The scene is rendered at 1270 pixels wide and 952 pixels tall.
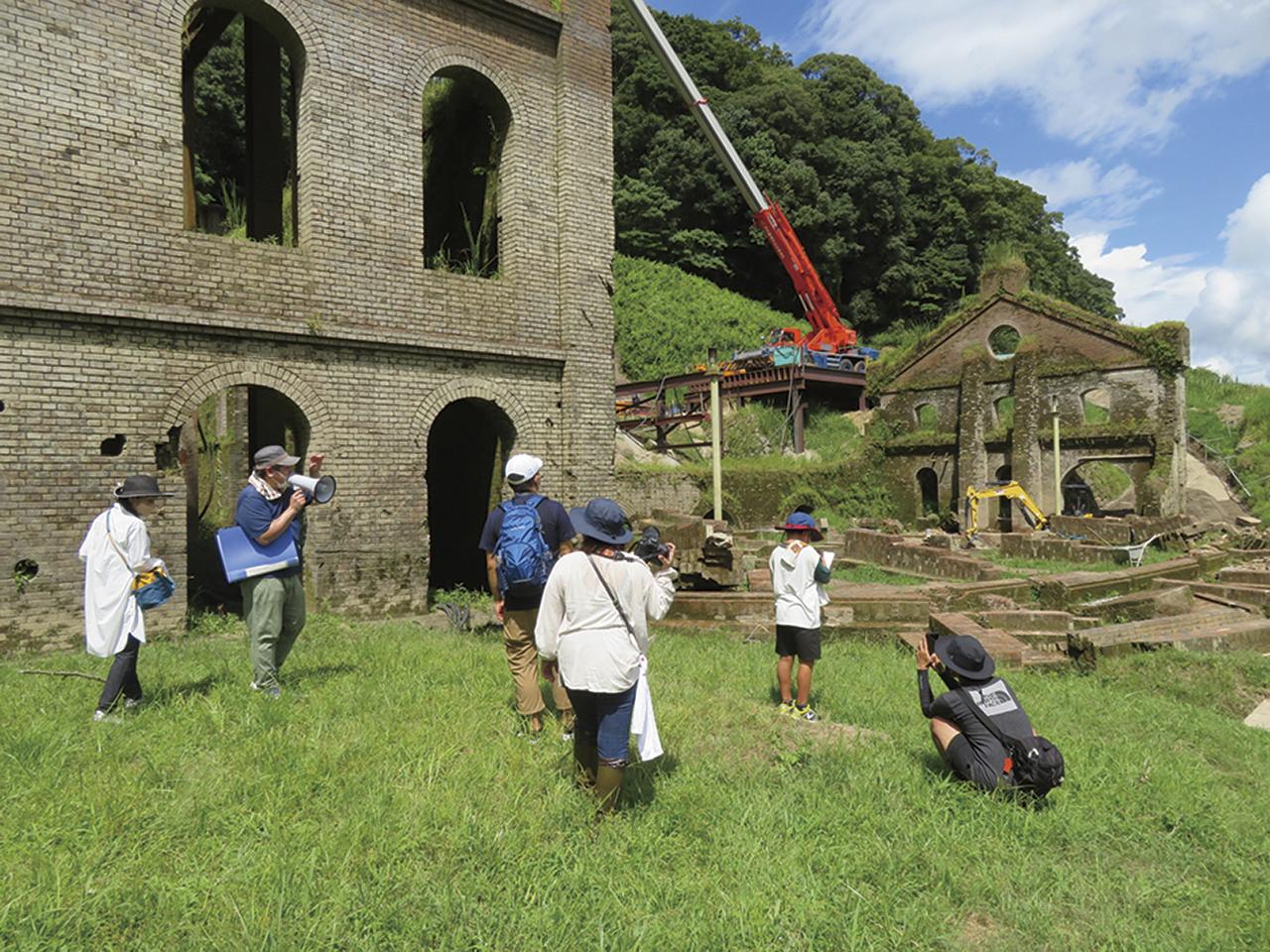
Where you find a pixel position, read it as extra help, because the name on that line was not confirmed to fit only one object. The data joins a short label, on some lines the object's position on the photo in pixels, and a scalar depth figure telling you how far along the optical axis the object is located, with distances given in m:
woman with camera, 3.72
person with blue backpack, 4.86
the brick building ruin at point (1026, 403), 23.56
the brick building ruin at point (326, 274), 8.18
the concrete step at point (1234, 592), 10.95
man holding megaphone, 5.12
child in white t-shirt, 5.74
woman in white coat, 4.89
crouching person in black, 4.40
